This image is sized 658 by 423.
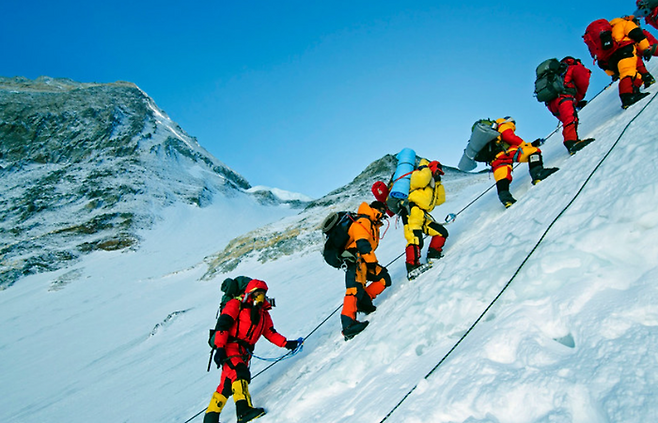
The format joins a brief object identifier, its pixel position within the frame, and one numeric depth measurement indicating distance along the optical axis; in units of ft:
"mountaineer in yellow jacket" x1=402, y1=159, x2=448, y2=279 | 16.12
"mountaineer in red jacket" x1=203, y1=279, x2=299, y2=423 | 13.10
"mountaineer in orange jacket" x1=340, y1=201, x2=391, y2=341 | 14.63
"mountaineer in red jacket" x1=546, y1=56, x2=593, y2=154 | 17.19
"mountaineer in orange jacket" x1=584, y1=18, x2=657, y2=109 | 17.20
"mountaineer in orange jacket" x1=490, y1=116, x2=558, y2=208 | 15.93
